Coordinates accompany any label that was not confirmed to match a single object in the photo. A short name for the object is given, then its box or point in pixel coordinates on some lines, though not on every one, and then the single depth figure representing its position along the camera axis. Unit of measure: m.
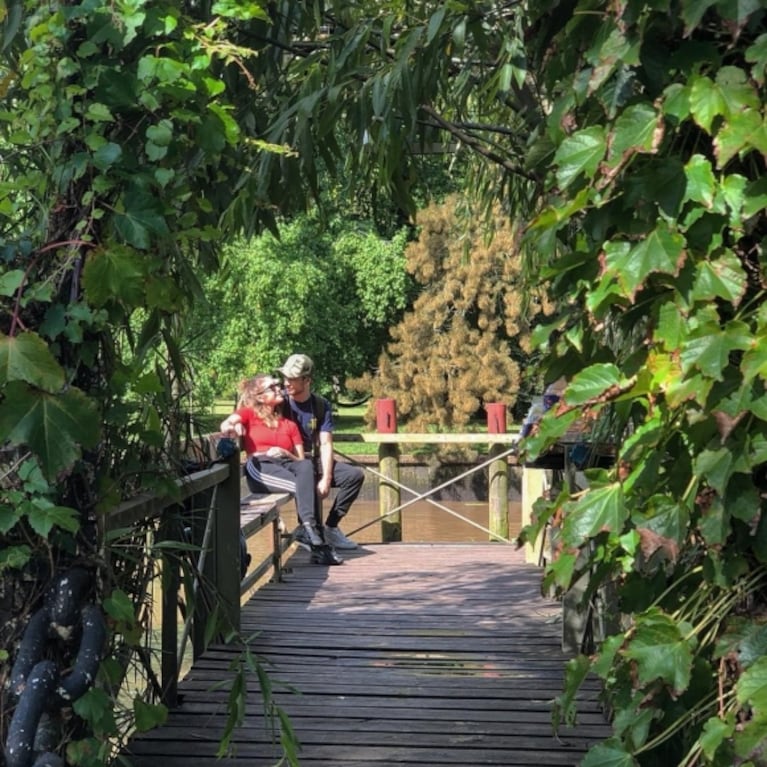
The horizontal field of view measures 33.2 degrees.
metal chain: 1.76
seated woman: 7.71
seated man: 7.73
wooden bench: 6.30
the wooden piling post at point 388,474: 11.41
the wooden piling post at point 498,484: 12.37
